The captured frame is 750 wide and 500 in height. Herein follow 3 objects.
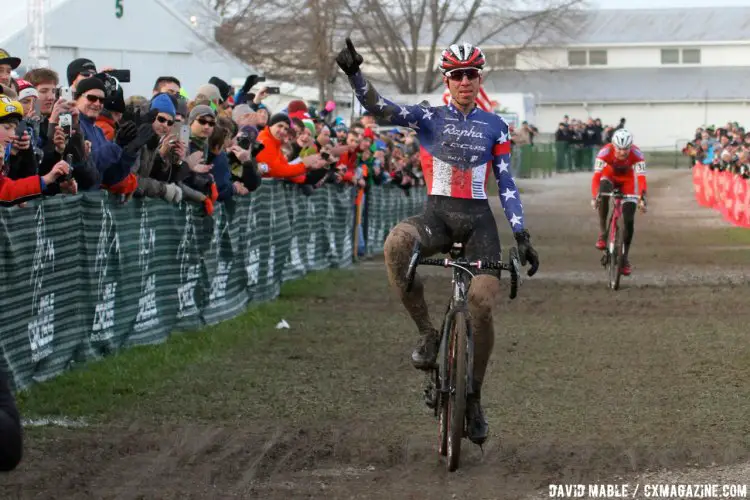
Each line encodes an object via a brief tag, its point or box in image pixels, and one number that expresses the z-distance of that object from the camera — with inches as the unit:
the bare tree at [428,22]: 2699.3
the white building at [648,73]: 3752.5
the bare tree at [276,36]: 1450.5
